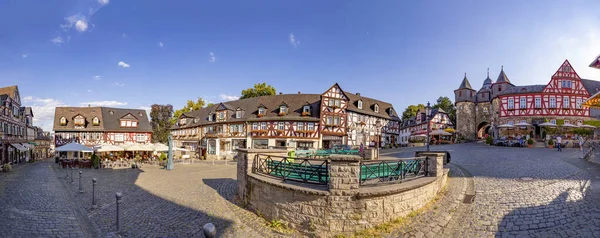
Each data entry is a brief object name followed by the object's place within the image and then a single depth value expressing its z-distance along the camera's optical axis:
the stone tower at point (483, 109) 48.53
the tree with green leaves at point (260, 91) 48.75
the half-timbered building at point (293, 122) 33.44
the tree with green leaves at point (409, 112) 69.56
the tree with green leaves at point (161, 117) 60.18
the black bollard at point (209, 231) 4.02
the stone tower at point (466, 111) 49.00
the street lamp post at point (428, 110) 17.42
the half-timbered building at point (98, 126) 42.28
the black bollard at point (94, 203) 9.85
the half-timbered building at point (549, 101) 34.62
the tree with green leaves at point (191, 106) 56.09
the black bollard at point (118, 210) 7.48
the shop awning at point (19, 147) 28.14
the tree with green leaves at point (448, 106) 63.10
